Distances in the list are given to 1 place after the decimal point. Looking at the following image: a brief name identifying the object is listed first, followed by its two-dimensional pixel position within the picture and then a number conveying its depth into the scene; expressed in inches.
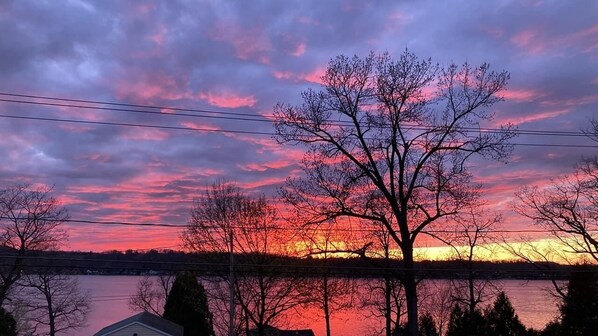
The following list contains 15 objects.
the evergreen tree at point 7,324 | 1122.0
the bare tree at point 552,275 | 1022.6
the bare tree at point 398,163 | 855.7
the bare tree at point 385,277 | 902.1
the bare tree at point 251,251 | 1187.3
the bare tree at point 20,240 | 1210.4
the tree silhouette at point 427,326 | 1440.7
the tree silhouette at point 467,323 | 1231.3
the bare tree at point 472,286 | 1077.4
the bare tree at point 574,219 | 1008.9
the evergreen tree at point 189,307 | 1443.2
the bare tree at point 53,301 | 1502.2
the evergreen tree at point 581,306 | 1026.1
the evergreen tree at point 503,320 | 1184.2
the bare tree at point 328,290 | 1187.3
